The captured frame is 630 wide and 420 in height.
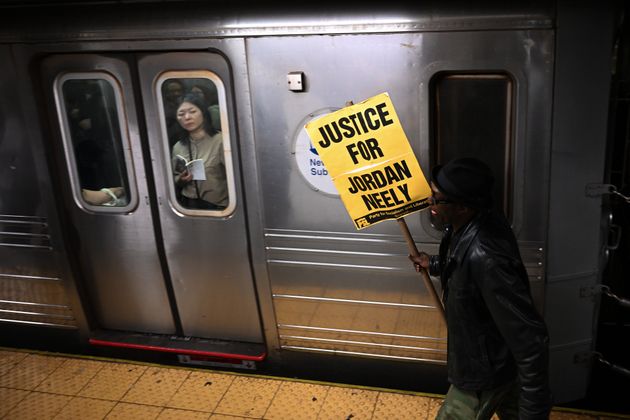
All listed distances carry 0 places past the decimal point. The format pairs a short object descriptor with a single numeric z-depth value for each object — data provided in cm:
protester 256
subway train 337
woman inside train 405
